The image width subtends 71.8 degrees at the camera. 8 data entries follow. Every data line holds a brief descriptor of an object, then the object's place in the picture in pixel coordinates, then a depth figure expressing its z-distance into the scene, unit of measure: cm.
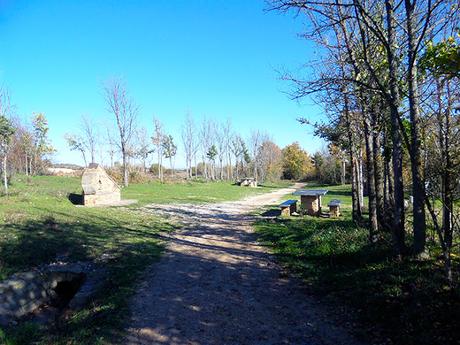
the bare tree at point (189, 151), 5375
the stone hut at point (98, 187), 1773
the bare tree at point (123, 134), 3403
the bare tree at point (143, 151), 4990
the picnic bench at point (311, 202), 1476
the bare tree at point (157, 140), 5050
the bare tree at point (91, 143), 5069
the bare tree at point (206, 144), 5644
